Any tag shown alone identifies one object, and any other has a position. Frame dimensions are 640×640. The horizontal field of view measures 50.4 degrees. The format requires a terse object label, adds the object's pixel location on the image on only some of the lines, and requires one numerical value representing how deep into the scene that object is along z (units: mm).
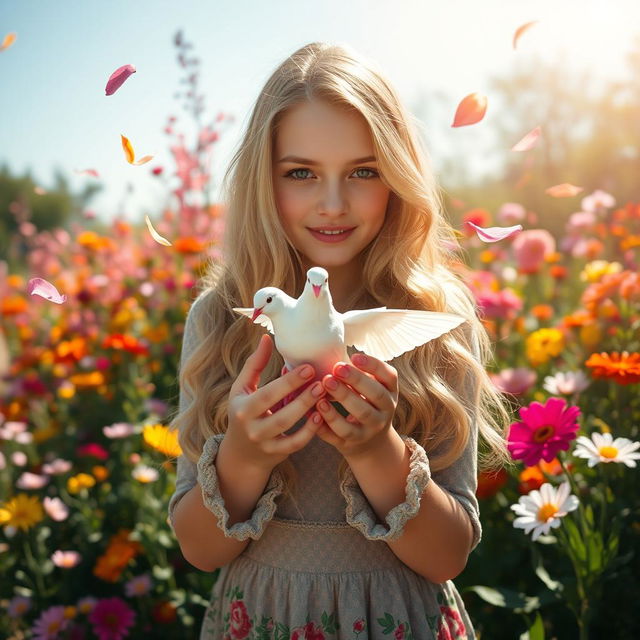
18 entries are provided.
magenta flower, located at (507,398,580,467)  1093
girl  917
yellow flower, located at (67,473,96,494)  1760
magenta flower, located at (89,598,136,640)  1495
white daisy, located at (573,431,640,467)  1079
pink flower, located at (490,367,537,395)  1615
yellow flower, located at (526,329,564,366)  1719
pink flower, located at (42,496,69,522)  1710
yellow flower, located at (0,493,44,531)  1677
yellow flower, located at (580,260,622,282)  1750
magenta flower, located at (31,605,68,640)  1519
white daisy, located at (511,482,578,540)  1028
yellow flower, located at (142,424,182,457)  1539
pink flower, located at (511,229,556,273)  2125
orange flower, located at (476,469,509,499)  1422
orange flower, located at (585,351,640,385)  1223
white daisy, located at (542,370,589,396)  1397
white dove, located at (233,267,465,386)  741
